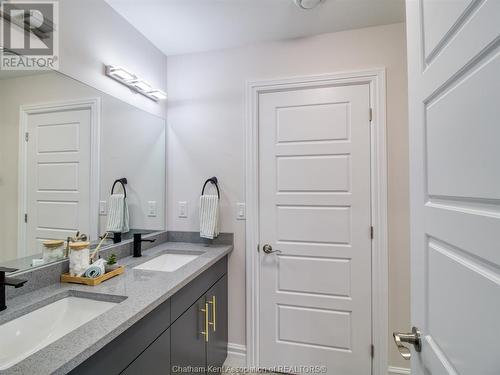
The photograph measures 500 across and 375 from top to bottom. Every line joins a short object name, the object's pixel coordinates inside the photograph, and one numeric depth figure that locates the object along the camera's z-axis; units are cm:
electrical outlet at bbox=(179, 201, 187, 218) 221
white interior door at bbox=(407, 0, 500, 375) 48
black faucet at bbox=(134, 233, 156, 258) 178
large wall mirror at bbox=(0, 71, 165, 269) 110
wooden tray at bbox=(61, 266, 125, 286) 123
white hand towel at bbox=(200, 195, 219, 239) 201
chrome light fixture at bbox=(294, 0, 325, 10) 157
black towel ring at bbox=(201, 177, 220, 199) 211
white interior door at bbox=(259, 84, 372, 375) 186
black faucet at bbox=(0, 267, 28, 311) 95
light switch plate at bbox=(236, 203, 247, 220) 207
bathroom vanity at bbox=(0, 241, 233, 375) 78
